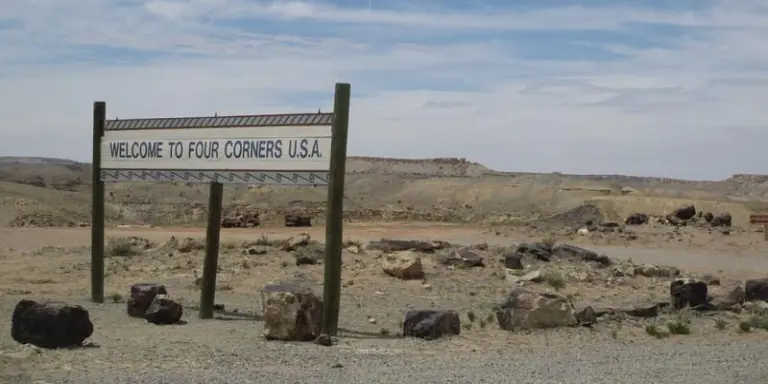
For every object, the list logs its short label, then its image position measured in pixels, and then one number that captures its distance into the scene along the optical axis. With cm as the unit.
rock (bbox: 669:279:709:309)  1451
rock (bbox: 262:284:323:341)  1127
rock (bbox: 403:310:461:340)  1166
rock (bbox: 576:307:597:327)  1278
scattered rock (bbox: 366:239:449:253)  2292
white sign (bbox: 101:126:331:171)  1217
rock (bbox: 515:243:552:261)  2231
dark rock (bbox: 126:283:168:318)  1352
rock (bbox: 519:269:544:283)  1883
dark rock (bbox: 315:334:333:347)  1100
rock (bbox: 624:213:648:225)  4147
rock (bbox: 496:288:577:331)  1249
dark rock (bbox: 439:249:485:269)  2062
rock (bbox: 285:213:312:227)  4466
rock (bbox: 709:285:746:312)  1458
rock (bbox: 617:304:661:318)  1376
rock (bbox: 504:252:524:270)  2074
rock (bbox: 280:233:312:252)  2306
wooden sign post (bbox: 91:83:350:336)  1173
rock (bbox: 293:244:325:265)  2075
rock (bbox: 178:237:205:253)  2386
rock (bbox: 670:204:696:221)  4306
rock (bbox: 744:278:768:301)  1540
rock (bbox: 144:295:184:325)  1294
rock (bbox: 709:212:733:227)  3997
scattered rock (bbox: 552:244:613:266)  2217
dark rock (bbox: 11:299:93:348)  1018
